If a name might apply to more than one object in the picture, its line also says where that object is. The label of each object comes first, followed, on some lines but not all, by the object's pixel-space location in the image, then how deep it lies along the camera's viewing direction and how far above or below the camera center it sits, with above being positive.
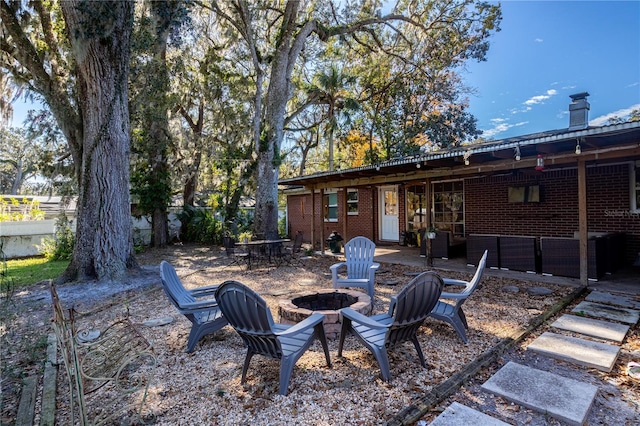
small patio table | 9.77 -1.09
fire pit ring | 3.76 -1.10
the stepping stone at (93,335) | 4.10 -1.48
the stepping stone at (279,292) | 5.93 -1.40
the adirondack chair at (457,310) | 3.67 -1.10
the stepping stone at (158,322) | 4.65 -1.49
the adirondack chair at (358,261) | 5.37 -0.78
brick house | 5.67 +0.45
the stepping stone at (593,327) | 3.74 -1.38
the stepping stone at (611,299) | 4.76 -1.31
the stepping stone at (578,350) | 3.14 -1.41
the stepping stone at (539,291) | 5.48 -1.31
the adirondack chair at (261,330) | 2.71 -0.97
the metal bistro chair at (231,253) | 10.08 -1.16
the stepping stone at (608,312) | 4.23 -1.34
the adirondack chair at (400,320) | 2.86 -0.96
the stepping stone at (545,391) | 2.40 -1.43
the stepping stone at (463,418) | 2.29 -1.44
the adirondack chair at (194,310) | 3.65 -1.06
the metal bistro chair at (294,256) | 9.69 -1.24
